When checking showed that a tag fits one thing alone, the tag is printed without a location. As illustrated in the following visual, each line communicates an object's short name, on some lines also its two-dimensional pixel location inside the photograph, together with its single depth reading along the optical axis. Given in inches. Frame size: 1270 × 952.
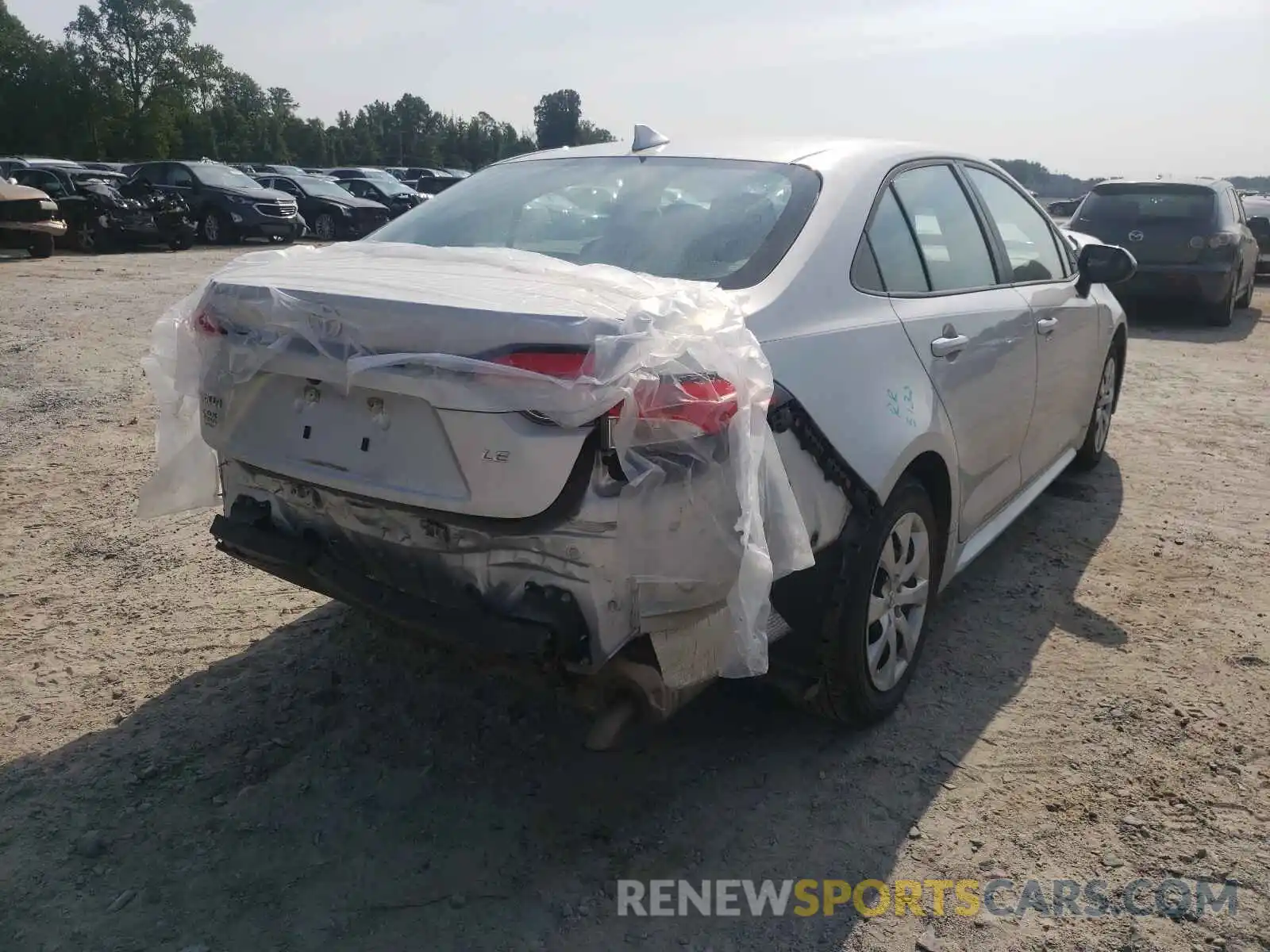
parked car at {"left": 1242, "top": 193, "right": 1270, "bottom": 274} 553.0
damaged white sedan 87.8
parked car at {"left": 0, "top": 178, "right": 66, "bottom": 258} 605.9
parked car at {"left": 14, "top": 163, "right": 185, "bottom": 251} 697.0
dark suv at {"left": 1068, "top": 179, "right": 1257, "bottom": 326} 431.5
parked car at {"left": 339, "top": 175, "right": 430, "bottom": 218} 1065.5
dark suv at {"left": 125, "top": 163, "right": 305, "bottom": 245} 794.2
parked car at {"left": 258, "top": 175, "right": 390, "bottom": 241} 895.1
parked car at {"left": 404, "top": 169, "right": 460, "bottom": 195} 1356.4
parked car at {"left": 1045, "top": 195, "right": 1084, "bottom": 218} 503.2
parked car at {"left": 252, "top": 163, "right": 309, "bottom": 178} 1078.1
